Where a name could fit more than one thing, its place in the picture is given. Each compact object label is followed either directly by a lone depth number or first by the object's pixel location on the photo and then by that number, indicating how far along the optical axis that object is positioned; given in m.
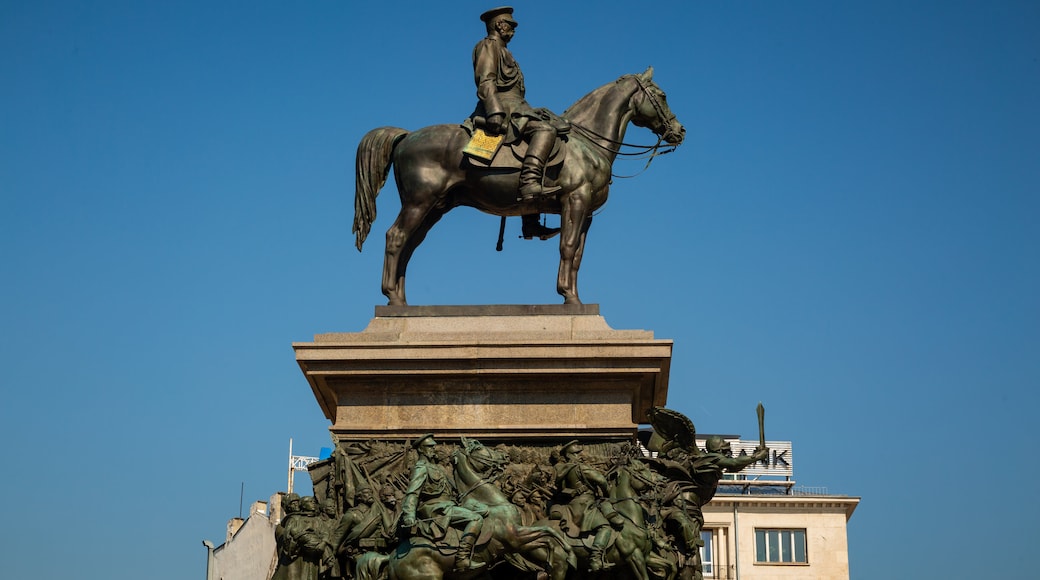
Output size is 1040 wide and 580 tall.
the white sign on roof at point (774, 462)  61.69
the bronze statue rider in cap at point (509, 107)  19.83
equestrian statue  19.92
